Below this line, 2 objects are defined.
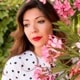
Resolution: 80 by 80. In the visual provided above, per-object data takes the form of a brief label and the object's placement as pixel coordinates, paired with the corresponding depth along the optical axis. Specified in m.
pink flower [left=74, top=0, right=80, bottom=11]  1.41
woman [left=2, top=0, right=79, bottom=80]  1.60
